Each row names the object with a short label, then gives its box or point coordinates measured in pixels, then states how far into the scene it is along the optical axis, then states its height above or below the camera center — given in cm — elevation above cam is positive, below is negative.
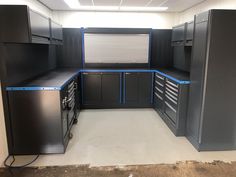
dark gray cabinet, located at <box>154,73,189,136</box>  317 -87
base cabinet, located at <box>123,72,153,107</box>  459 -81
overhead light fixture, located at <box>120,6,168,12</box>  463 +109
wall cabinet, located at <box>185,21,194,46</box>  336 +37
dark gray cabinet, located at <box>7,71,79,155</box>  254 -83
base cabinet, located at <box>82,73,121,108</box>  452 -80
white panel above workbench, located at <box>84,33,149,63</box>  481 +16
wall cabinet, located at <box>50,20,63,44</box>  356 +42
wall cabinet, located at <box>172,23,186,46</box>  385 +41
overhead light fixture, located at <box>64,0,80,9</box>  410 +110
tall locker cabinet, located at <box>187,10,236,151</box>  249 -35
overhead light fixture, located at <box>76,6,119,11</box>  457 +109
